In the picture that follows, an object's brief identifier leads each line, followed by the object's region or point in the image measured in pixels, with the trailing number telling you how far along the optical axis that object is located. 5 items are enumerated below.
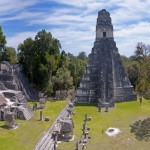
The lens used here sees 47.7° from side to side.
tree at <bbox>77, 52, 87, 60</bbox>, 76.85
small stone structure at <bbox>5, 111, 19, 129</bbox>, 18.45
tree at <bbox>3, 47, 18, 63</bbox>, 36.66
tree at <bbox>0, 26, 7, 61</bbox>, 33.73
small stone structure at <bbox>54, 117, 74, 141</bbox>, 16.97
